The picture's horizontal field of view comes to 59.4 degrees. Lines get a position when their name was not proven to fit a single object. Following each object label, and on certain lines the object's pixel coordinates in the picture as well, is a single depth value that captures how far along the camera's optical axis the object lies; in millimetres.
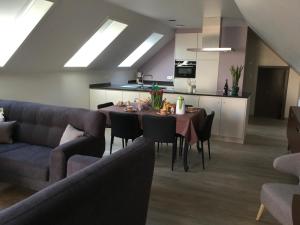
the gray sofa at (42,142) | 2684
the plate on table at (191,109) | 4216
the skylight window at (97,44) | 5859
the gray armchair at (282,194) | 2080
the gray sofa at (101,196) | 1075
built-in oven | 7133
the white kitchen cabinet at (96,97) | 6427
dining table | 3713
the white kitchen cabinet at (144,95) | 5926
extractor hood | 5727
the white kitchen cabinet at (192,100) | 5527
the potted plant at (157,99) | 4371
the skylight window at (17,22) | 3846
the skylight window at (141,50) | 7576
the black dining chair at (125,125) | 3912
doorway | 8117
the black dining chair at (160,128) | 3609
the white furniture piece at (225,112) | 5180
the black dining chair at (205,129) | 3922
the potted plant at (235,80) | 5328
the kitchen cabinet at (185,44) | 7043
